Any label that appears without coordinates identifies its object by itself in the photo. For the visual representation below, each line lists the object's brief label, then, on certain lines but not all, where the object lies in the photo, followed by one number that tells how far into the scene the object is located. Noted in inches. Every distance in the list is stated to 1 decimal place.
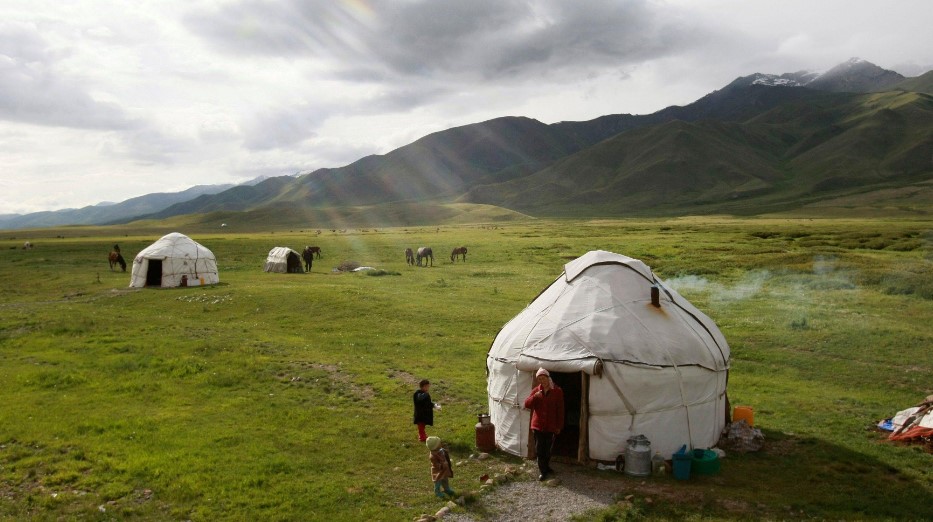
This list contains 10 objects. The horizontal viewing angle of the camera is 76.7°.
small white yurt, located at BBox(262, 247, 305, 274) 1647.4
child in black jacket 475.8
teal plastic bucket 415.5
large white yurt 441.4
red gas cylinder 476.4
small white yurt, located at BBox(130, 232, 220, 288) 1342.3
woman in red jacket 411.2
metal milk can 421.7
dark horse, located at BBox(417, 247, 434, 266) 1879.6
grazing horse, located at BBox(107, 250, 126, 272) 1676.9
